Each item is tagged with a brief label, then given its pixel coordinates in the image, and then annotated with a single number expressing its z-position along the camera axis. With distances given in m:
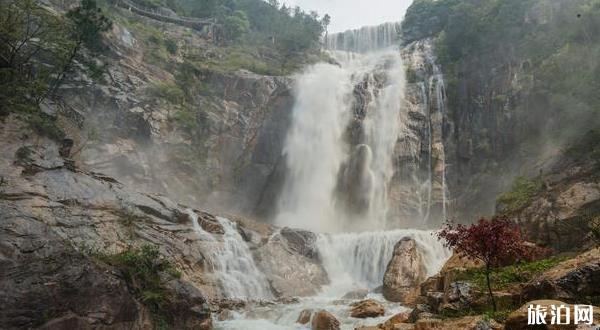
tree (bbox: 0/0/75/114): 22.55
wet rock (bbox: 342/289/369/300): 21.72
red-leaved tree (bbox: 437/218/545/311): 12.16
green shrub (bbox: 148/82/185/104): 40.38
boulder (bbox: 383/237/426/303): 21.66
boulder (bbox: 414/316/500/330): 10.38
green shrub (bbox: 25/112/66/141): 21.76
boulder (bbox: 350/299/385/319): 17.66
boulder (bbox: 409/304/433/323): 13.61
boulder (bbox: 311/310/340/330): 15.75
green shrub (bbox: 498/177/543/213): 21.82
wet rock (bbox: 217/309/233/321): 18.20
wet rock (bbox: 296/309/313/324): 17.40
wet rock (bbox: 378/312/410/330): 14.43
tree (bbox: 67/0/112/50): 28.48
